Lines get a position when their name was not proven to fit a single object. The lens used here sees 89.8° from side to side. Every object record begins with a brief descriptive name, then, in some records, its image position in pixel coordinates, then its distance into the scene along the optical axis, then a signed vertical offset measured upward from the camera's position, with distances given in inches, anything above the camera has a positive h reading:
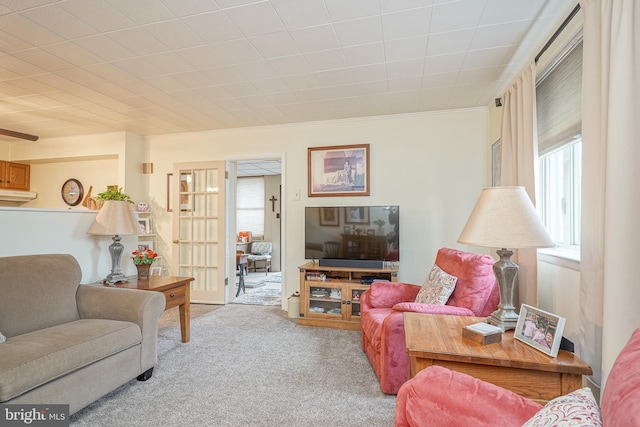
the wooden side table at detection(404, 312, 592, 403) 53.4 -25.5
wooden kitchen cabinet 198.8 +21.9
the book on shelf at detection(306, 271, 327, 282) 145.1 -29.2
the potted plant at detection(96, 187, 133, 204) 145.2 +6.8
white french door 182.1 -9.2
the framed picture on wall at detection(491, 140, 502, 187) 128.1 +20.8
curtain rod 71.1 +44.8
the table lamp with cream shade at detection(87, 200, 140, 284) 112.3 -5.3
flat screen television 144.6 -9.5
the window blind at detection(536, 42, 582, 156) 74.5 +28.6
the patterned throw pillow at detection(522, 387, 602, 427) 29.0 -19.0
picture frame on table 55.5 -21.4
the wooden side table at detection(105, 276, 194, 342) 110.2 -27.7
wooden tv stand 138.9 -36.5
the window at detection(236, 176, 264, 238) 316.2 +6.7
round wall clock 205.0 +12.0
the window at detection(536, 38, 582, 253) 76.2 +17.9
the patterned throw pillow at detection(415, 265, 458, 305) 97.0 -23.6
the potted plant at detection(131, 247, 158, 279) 120.3 -18.8
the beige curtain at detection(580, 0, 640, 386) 48.6 +5.1
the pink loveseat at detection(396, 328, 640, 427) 27.1 -23.3
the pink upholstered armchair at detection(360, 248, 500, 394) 83.0 -27.9
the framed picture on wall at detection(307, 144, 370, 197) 158.7 +21.1
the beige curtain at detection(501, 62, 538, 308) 86.5 +17.8
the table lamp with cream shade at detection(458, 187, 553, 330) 61.5 -3.4
